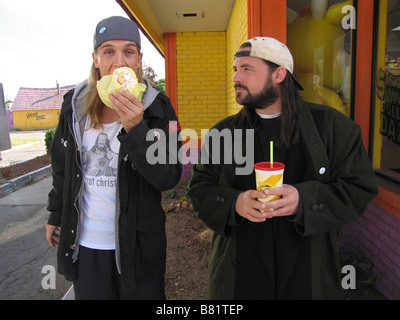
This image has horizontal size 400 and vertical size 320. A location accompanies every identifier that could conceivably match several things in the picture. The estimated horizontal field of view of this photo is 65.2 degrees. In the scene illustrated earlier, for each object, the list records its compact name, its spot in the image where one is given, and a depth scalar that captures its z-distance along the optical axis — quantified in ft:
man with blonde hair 5.50
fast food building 9.41
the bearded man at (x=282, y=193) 5.03
